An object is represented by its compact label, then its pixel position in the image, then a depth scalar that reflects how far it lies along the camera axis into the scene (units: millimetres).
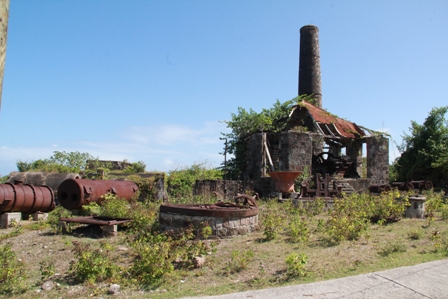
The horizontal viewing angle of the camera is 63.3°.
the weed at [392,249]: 6038
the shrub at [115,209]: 9211
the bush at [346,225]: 6895
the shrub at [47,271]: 5221
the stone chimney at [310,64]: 28094
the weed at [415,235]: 6930
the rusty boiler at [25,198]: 9828
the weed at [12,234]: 8336
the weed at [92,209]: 10445
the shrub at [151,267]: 5203
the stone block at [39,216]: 10727
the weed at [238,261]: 5555
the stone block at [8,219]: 9669
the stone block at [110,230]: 8086
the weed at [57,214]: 10012
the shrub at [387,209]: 8461
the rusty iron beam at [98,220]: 8117
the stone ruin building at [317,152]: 15672
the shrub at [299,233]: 7035
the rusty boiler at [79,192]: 10570
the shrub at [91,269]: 5297
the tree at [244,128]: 18312
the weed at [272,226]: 7277
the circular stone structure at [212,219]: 7512
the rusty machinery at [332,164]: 19031
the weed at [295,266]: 5168
